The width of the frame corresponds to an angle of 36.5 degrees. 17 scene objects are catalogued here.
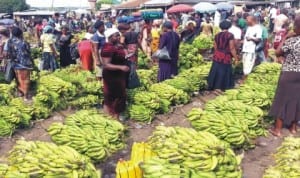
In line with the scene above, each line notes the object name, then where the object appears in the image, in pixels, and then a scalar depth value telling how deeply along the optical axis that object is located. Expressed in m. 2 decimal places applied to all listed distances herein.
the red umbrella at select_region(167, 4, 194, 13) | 22.31
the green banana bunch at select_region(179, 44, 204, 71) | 10.87
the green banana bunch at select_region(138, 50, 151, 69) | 11.03
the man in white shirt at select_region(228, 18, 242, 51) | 9.78
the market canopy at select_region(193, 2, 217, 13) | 22.23
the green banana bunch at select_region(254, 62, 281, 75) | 8.72
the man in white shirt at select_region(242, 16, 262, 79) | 9.24
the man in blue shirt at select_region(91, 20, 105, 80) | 8.33
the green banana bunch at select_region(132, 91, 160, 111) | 7.10
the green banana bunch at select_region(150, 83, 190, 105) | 7.63
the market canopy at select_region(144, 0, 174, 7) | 27.86
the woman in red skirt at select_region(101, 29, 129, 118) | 6.22
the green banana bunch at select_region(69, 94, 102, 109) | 7.65
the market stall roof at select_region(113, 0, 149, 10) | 34.22
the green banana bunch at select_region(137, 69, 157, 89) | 8.32
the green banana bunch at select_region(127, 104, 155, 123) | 6.96
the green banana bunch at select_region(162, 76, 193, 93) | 8.10
